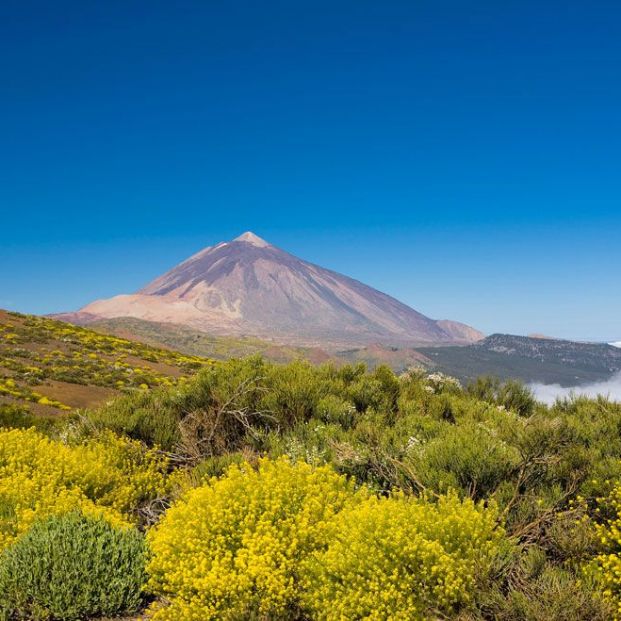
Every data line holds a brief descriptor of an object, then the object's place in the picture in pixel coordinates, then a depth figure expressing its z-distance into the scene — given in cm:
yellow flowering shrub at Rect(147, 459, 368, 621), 541
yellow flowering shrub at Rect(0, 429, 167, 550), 799
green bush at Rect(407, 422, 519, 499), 657
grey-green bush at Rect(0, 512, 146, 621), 610
